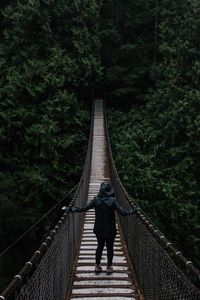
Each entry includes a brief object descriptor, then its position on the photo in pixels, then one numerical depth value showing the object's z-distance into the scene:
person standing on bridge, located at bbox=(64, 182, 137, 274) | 5.27
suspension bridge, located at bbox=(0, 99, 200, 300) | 3.38
